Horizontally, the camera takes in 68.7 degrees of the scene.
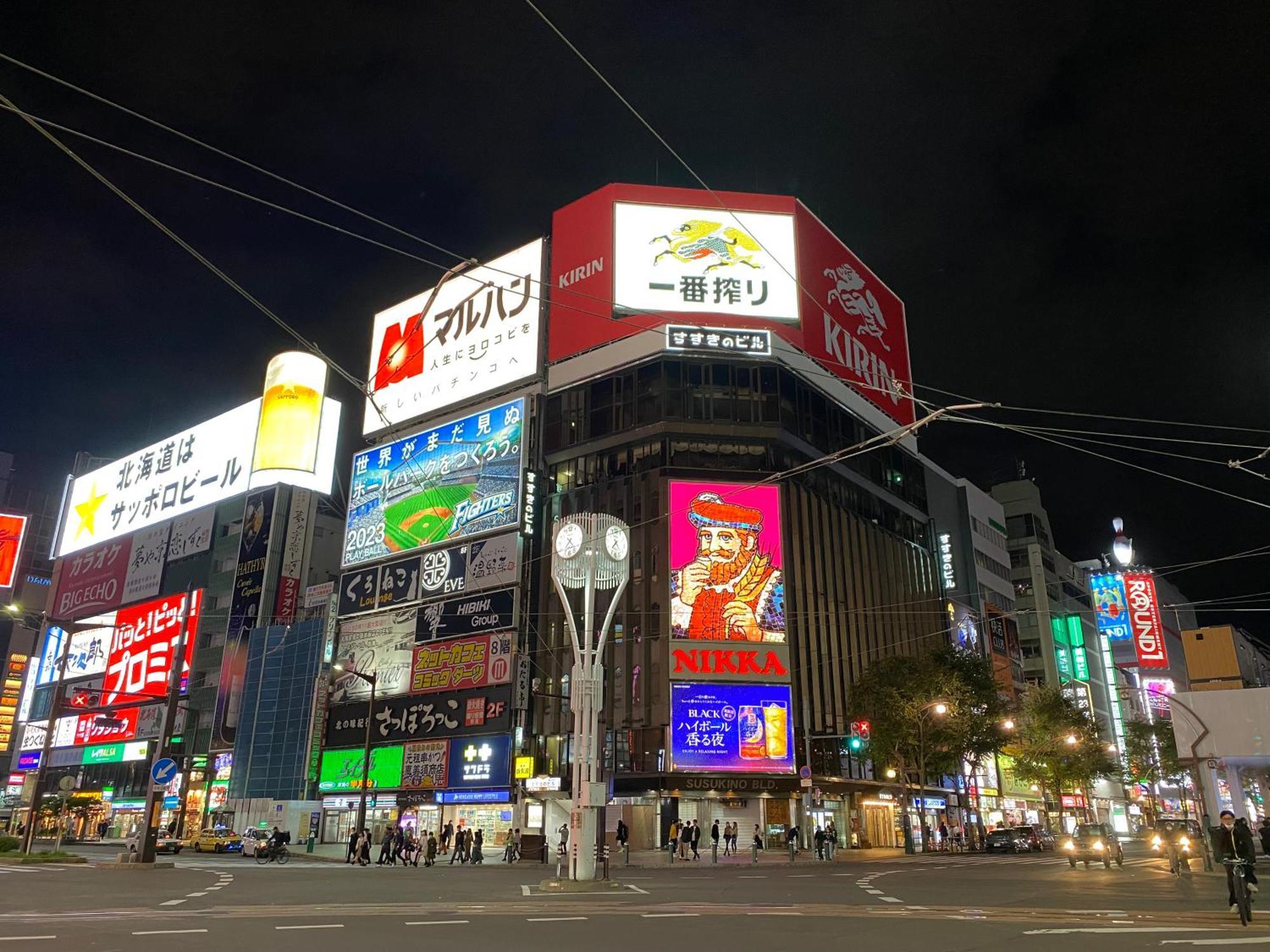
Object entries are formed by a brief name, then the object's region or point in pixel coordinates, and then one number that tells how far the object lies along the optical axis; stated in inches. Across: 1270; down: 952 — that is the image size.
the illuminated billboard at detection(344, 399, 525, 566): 2203.5
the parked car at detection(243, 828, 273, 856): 1646.5
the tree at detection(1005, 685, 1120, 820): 2231.8
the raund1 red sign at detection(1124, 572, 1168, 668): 2484.0
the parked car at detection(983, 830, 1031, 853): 1828.2
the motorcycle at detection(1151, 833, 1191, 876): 894.6
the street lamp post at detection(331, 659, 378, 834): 1433.3
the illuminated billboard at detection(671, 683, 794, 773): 1828.2
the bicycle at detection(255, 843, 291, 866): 1381.6
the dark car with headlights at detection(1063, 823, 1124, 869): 1188.2
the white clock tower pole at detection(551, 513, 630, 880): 804.0
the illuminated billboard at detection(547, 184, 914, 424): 2155.5
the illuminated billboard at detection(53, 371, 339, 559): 2522.1
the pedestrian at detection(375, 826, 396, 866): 1392.7
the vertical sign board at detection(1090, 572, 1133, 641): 2672.2
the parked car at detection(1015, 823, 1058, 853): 1860.2
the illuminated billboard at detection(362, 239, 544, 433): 2297.0
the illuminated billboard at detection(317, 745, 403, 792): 2156.7
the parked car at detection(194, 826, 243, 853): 1670.8
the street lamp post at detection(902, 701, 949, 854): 1734.7
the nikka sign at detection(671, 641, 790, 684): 1882.4
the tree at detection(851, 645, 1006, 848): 1784.0
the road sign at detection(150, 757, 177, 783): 1016.2
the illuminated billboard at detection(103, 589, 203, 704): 2733.8
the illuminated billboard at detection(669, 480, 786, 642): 1931.6
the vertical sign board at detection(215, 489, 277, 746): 2566.4
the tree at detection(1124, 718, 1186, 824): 2775.6
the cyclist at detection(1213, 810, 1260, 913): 521.3
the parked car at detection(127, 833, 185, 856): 1643.7
